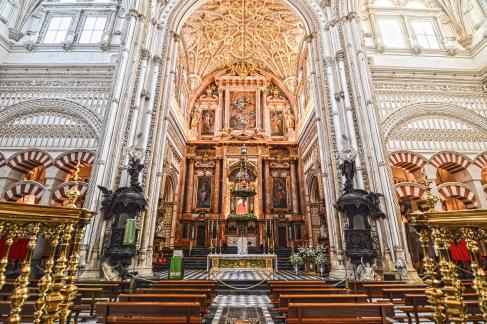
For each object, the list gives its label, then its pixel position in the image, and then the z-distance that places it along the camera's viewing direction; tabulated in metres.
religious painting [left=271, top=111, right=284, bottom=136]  22.55
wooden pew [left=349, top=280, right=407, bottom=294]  5.99
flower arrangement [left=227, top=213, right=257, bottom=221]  15.59
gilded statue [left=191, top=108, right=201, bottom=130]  22.17
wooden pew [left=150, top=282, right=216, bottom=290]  5.39
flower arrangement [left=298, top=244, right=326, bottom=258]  11.78
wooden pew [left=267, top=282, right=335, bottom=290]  5.44
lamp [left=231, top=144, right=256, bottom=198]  12.41
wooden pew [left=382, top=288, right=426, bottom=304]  5.18
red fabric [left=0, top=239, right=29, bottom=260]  9.15
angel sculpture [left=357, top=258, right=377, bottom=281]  8.84
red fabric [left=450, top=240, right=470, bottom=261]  9.38
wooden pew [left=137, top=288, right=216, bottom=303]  4.66
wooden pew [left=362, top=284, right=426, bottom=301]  5.67
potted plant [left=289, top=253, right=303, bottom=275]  12.17
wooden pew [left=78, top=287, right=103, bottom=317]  4.87
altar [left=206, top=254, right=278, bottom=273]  10.95
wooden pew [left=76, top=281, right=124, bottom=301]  5.40
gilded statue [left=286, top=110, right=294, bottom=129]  22.29
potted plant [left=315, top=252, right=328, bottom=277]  11.09
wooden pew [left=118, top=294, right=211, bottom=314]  3.77
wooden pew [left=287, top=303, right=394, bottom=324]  3.13
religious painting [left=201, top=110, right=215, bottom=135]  22.48
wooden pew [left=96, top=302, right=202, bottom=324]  3.05
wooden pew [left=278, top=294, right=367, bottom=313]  3.85
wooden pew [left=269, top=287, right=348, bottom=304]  4.75
